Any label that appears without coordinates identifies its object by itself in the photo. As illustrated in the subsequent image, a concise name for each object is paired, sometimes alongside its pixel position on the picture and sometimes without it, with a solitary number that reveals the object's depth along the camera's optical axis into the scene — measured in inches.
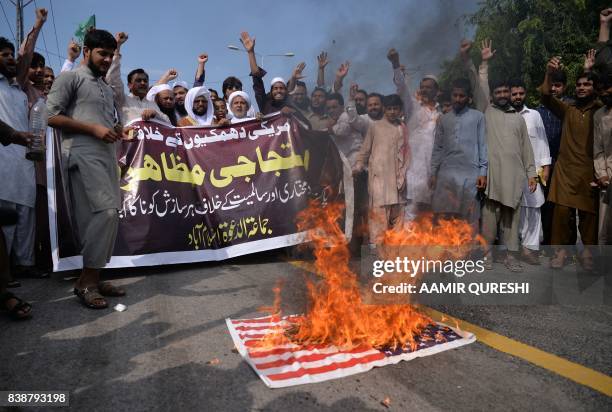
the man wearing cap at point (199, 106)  239.3
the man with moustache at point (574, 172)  199.9
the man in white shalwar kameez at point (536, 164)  228.8
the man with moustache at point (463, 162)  216.1
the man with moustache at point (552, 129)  231.3
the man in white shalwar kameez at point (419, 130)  237.0
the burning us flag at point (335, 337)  97.5
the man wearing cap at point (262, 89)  258.8
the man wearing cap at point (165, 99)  234.8
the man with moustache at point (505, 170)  214.8
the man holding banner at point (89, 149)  145.5
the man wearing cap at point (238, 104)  255.6
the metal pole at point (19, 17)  790.5
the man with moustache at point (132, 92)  214.5
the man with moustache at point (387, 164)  233.3
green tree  218.2
